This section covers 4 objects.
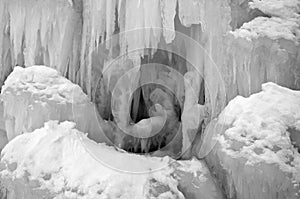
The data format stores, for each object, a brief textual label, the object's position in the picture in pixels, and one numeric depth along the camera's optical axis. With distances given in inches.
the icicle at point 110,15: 240.8
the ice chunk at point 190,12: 217.5
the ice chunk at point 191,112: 228.4
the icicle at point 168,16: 222.4
